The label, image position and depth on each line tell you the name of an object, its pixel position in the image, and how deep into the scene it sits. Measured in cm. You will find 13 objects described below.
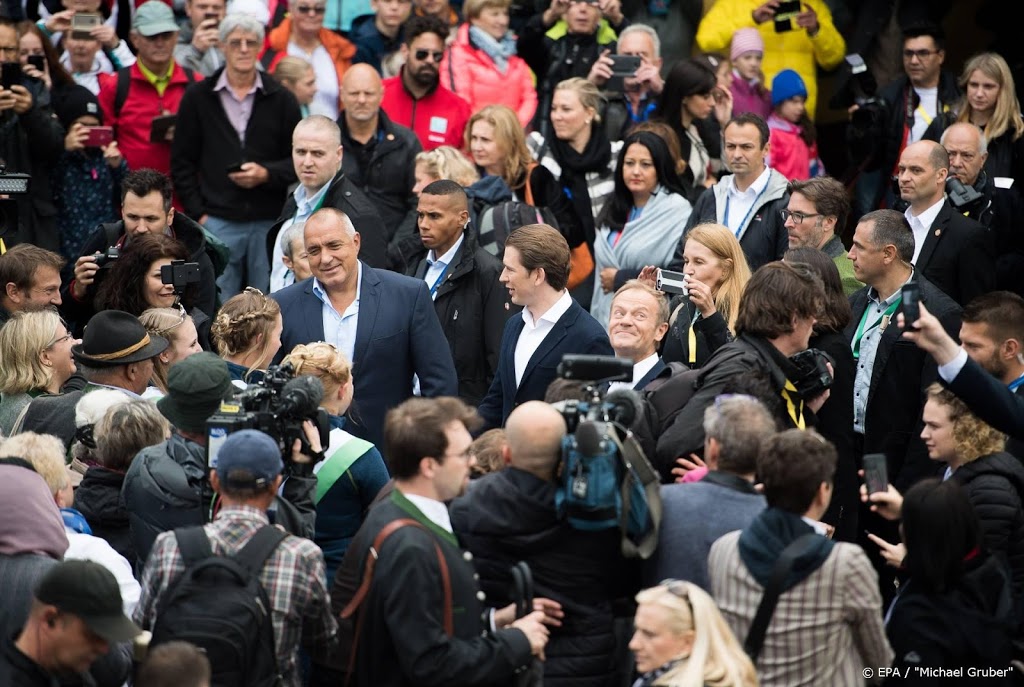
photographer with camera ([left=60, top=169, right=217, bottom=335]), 1605
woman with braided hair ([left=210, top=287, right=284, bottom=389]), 1222
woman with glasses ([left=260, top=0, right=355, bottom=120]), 2080
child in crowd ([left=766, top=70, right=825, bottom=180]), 2103
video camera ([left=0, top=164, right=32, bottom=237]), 1497
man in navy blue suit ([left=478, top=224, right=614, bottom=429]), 1340
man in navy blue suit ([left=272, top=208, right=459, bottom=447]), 1373
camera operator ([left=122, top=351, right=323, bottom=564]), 991
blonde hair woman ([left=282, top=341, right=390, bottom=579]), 1056
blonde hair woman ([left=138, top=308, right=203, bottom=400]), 1319
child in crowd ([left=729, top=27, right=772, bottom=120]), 2150
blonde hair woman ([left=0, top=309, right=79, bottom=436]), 1270
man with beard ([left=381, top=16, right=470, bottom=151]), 2008
